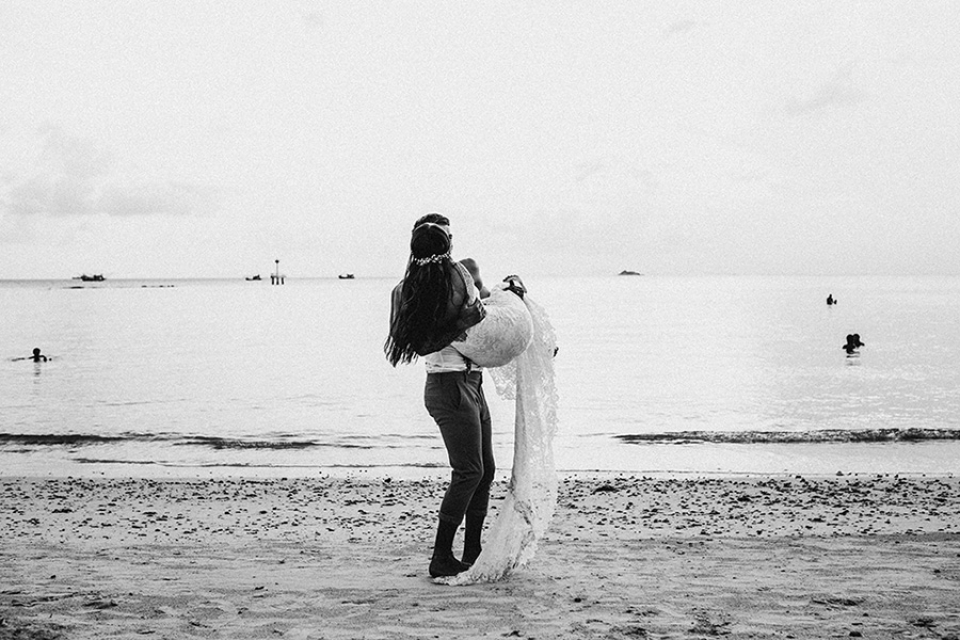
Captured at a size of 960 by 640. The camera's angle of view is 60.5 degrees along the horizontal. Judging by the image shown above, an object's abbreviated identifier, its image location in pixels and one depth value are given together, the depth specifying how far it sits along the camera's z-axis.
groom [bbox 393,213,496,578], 4.84
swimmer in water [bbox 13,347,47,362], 31.61
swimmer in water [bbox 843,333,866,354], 35.69
